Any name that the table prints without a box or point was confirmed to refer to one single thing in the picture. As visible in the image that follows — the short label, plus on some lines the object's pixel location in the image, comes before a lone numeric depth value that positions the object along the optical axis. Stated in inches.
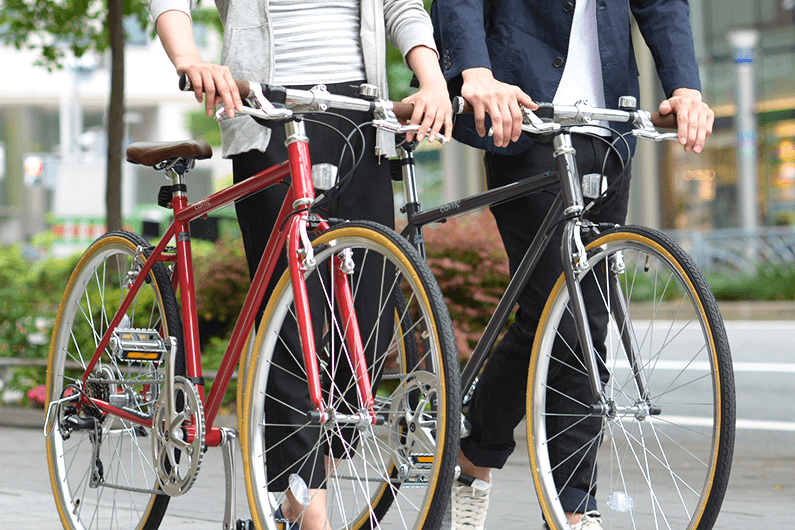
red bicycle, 214.5
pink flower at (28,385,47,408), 628.5
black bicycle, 218.2
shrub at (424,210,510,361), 528.7
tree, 665.6
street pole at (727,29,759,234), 1583.4
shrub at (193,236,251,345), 591.5
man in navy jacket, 252.2
